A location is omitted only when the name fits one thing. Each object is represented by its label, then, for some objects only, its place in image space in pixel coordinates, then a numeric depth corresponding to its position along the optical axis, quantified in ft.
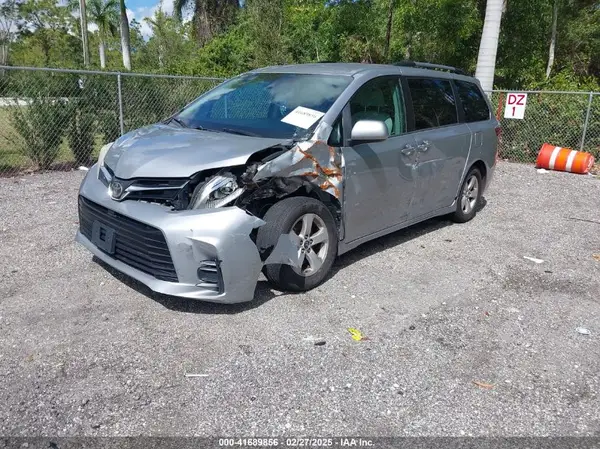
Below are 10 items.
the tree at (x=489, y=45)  36.73
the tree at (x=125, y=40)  79.66
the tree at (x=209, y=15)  88.17
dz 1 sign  36.47
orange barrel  33.76
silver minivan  11.13
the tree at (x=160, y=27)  106.01
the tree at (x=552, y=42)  58.37
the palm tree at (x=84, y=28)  99.18
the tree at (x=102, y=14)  118.73
